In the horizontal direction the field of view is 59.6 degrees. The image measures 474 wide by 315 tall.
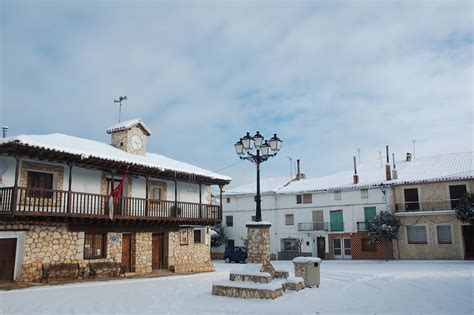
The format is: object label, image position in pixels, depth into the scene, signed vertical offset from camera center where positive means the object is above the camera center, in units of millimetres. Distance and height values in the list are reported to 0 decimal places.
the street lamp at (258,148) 12594 +2451
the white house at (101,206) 14812 +1072
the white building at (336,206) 31016 +1788
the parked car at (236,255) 31906 -1989
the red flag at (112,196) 16961 +1431
